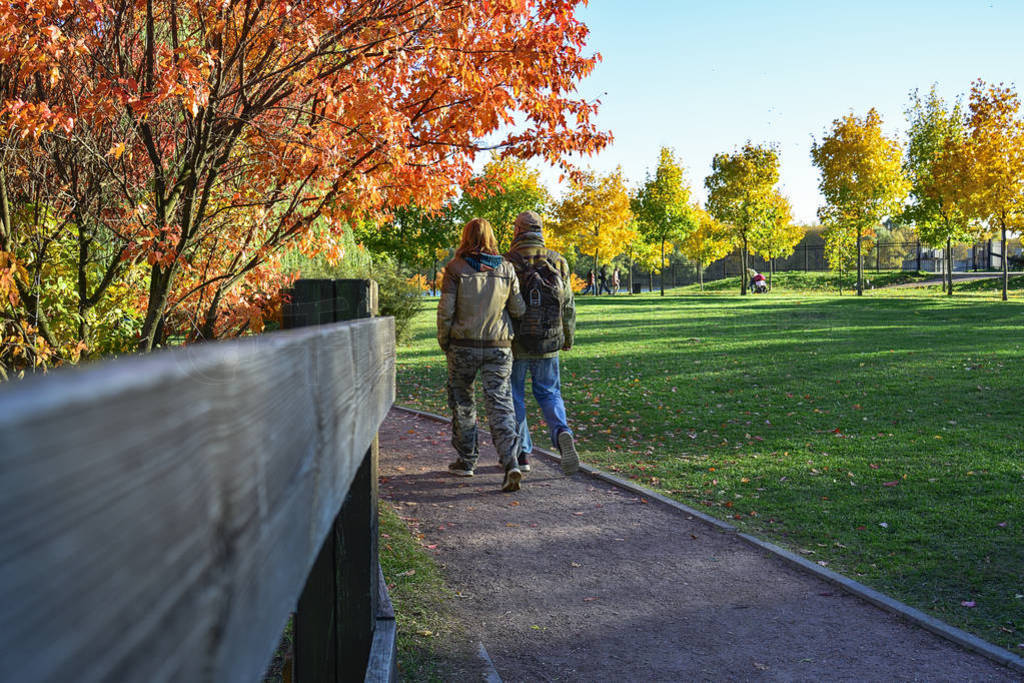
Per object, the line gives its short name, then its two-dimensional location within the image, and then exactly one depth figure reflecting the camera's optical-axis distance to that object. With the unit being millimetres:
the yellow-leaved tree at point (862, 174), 41125
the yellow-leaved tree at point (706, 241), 52719
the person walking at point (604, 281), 67962
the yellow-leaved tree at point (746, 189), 48156
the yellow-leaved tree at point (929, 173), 40156
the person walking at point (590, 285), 68050
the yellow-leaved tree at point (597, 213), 52906
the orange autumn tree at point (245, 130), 5958
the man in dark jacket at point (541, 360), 7750
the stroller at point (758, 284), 51469
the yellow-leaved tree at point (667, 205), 54594
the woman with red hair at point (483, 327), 7250
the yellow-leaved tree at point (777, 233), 49969
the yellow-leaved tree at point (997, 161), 30203
